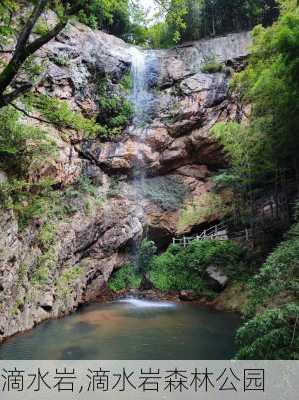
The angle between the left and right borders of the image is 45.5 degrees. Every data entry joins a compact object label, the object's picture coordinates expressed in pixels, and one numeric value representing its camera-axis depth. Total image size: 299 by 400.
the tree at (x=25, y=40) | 4.56
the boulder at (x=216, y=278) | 13.54
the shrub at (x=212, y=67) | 19.36
